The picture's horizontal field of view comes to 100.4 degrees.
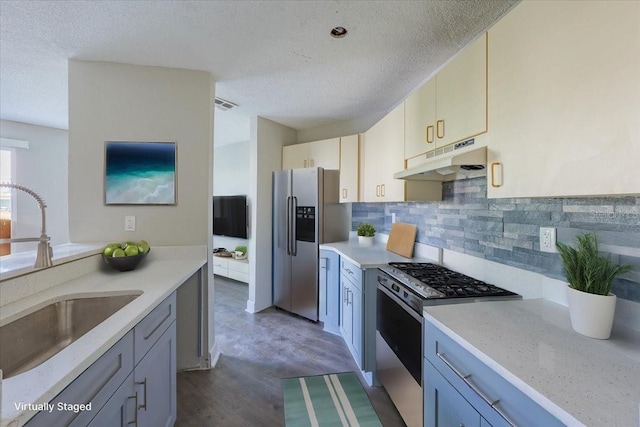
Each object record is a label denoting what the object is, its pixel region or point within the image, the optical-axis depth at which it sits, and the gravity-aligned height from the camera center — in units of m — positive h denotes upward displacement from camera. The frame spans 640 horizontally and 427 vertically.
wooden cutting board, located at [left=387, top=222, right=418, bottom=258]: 2.37 -0.25
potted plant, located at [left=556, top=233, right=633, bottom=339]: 0.91 -0.28
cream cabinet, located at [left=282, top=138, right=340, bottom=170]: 3.14 +0.71
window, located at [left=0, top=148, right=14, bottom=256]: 3.47 +0.20
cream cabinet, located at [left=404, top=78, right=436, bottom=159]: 1.66 +0.61
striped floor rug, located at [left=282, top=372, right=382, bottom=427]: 1.67 -1.30
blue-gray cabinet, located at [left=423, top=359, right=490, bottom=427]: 0.93 -0.75
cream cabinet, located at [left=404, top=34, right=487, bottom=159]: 1.27 +0.61
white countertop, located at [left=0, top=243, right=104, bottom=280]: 1.14 -0.25
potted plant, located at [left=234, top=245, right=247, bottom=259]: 4.66 -0.72
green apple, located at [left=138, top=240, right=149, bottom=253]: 1.85 -0.26
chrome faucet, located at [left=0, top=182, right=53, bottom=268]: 1.27 -0.19
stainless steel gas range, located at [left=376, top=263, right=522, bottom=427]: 1.34 -0.58
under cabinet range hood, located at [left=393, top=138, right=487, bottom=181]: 1.25 +0.27
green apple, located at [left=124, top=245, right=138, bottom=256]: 1.75 -0.26
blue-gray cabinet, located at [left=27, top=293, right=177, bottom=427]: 0.72 -0.60
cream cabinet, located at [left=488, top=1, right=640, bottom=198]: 0.72 +0.37
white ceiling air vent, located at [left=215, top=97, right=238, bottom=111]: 2.78 +1.15
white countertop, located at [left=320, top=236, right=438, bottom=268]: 2.08 -0.38
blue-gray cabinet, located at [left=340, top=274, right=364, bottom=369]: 2.10 -0.91
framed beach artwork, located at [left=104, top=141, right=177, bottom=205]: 2.04 +0.29
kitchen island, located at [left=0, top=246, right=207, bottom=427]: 0.60 -0.40
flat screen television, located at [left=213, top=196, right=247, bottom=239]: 4.36 -0.09
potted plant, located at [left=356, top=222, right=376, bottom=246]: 2.98 -0.25
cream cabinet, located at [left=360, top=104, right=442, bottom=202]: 2.09 +0.40
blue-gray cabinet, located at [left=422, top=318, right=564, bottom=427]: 0.73 -0.58
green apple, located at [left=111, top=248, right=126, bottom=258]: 1.71 -0.27
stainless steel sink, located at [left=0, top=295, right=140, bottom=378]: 1.02 -0.52
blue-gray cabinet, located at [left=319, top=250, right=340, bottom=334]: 2.71 -0.83
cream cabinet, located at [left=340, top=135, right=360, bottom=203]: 2.94 +0.50
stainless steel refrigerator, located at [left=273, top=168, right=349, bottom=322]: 3.05 -0.20
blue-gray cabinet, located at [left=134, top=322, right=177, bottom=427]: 1.10 -0.81
